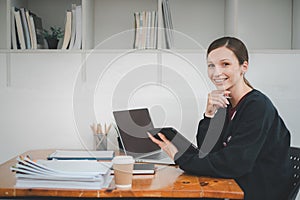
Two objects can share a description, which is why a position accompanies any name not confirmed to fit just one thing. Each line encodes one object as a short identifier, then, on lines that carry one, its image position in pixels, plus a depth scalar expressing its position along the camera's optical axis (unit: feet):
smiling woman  5.34
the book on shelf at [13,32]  8.11
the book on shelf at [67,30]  8.18
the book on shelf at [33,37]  8.22
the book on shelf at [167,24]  8.21
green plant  8.49
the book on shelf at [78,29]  8.18
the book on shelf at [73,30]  8.20
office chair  5.69
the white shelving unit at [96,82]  8.22
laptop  6.57
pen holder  8.00
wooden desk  4.72
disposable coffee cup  4.89
